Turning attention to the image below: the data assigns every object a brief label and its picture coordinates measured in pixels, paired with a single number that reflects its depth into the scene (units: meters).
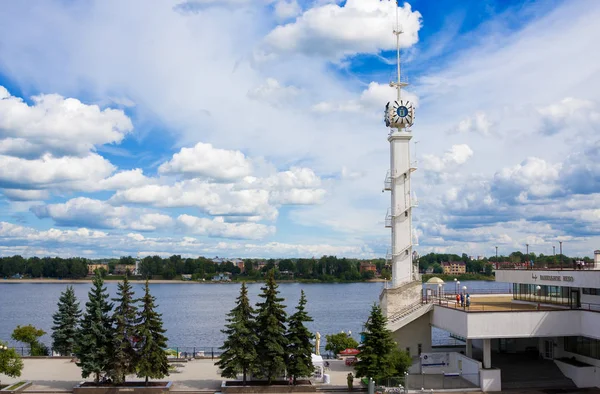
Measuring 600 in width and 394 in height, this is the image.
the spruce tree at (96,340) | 35.59
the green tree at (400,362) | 37.22
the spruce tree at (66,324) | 50.72
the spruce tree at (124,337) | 35.38
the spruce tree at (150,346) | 35.44
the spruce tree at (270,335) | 35.84
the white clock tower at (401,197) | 46.69
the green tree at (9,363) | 35.47
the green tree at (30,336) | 49.28
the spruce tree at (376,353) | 36.06
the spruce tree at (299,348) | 36.03
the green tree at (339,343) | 48.19
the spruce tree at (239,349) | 35.62
